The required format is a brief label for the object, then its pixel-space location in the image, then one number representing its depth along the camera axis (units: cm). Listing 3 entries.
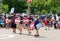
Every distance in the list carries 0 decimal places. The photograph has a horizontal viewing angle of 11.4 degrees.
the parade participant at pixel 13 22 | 2444
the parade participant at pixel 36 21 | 2144
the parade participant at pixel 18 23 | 2409
